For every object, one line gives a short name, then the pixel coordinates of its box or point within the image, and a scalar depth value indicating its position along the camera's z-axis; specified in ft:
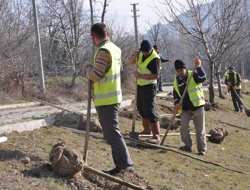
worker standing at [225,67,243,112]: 59.93
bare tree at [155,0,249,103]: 61.08
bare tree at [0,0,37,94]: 69.62
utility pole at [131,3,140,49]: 95.68
